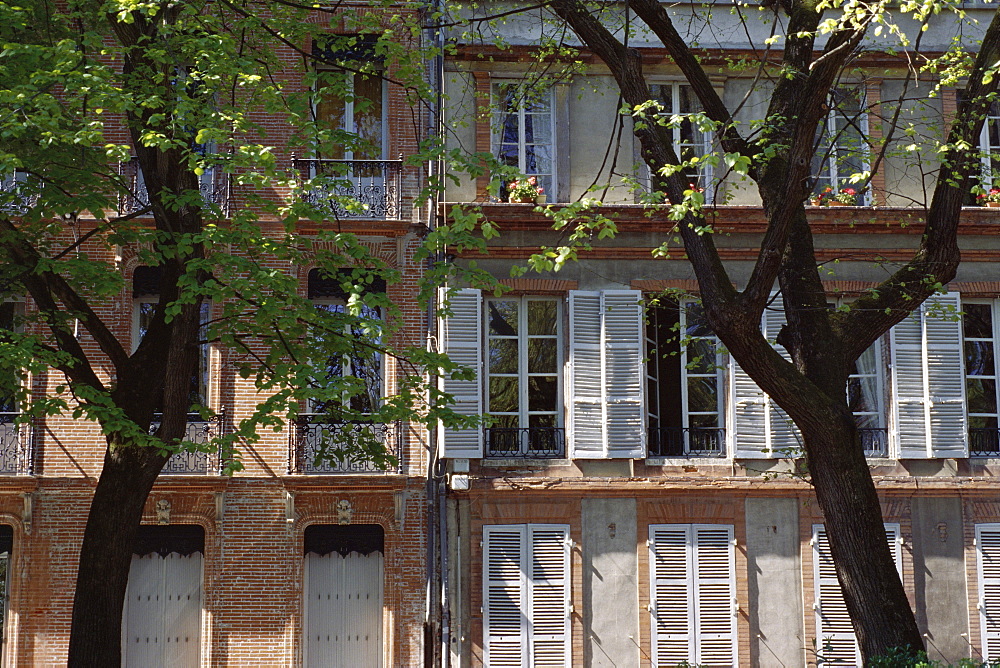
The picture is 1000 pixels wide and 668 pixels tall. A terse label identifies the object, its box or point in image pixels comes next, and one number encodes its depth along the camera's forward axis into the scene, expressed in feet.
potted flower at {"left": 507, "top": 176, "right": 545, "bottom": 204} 51.26
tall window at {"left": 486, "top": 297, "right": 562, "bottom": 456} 51.52
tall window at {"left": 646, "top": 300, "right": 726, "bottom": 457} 52.06
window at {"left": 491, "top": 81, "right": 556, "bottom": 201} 53.72
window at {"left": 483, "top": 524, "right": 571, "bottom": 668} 49.49
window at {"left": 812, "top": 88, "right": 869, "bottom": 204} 53.78
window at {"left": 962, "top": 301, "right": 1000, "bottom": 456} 52.95
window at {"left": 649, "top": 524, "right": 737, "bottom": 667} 49.88
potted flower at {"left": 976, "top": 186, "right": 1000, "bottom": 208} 53.16
